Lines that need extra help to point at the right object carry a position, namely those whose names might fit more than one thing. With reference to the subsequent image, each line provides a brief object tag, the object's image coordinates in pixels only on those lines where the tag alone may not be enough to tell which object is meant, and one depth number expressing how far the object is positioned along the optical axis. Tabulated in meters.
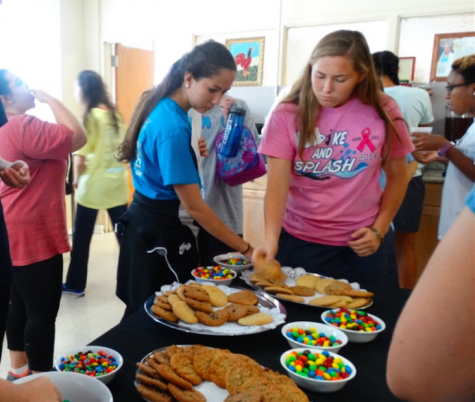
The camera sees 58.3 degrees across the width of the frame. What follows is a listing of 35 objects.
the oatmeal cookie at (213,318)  0.93
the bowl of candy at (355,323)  0.92
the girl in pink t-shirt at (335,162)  1.30
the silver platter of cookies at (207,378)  0.68
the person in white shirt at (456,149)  1.84
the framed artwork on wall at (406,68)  3.29
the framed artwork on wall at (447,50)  3.09
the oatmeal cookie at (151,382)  0.70
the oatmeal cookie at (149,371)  0.72
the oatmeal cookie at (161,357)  0.76
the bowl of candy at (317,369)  0.73
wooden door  4.39
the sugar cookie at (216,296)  1.03
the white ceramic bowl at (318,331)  0.86
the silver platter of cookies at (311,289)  1.10
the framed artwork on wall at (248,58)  3.82
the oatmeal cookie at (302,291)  1.15
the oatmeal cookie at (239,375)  0.71
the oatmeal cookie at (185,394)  0.68
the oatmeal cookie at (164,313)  0.94
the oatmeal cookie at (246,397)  0.66
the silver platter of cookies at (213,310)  0.93
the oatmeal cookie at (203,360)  0.75
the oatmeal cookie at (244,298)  1.06
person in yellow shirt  2.73
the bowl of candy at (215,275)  1.21
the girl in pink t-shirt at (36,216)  1.62
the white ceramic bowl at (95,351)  0.77
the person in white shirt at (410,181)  2.53
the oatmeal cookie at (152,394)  0.68
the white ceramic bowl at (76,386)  0.69
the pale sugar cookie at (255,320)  0.94
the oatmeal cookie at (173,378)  0.70
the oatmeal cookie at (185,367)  0.73
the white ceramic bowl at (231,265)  1.34
